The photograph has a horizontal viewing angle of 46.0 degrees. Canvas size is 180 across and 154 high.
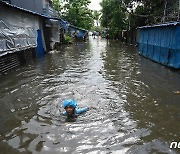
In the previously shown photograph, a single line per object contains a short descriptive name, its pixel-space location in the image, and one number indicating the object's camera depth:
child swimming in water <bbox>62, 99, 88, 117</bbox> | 5.38
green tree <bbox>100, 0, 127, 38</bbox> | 30.50
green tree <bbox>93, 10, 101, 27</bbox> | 64.44
